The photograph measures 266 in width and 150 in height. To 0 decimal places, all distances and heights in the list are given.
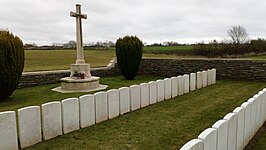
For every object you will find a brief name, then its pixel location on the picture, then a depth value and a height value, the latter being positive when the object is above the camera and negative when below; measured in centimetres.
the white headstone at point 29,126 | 462 -134
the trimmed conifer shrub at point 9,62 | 829 -23
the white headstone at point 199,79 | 1075 -109
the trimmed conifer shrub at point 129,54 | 1388 +5
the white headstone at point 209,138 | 279 -97
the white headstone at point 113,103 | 649 -127
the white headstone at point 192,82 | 1023 -113
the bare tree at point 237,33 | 3981 +350
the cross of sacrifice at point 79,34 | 1107 +94
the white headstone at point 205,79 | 1116 -110
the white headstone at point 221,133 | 320 -106
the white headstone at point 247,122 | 442 -125
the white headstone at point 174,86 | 916 -117
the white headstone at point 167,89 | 875 -121
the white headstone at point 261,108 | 547 -124
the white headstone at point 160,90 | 839 -121
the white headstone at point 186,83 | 988 -115
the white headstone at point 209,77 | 1164 -106
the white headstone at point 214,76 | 1205 -105
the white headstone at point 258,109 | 513 -118
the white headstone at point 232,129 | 364 -114
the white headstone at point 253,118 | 481 -126
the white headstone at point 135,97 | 723 -124
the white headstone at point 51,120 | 502 -133
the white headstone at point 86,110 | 574 -130
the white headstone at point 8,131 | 431 -134
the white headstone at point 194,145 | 249 -93
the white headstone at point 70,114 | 538 -131
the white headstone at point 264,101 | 572 -111
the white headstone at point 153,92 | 802 -120
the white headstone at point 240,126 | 404 -122
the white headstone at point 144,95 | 763 -125
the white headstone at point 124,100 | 684 -126
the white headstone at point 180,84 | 953 -115
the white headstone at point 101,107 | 615 -130
